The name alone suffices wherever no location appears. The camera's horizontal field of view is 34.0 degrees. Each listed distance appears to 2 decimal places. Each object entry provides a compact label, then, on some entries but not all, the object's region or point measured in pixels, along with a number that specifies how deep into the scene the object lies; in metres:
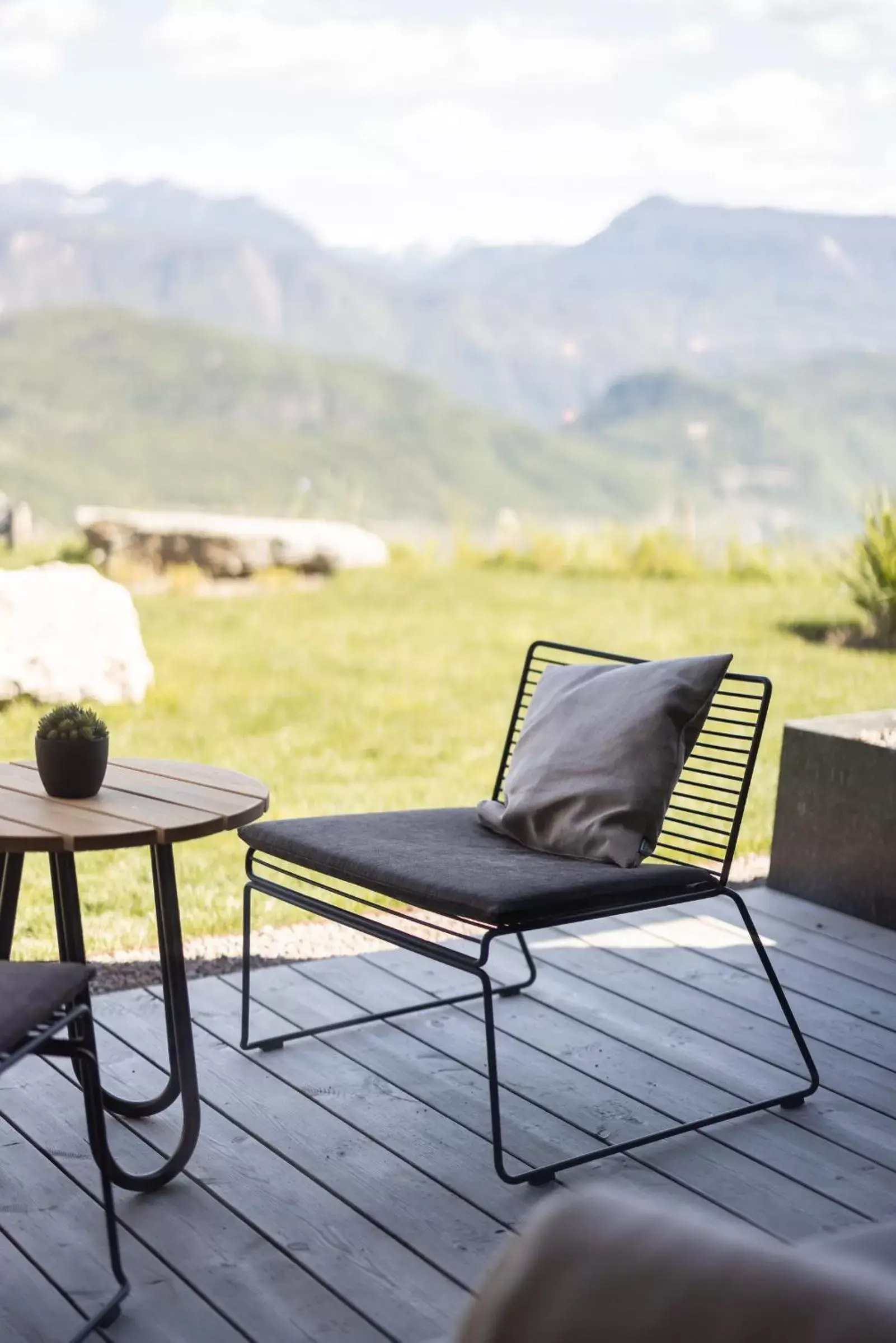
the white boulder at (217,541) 9.03
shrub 7.39
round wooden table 2.10
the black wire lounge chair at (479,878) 2.28
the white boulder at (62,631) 5.79
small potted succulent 2.32
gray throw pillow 2.61
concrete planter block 3.70
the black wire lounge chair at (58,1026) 1.74
